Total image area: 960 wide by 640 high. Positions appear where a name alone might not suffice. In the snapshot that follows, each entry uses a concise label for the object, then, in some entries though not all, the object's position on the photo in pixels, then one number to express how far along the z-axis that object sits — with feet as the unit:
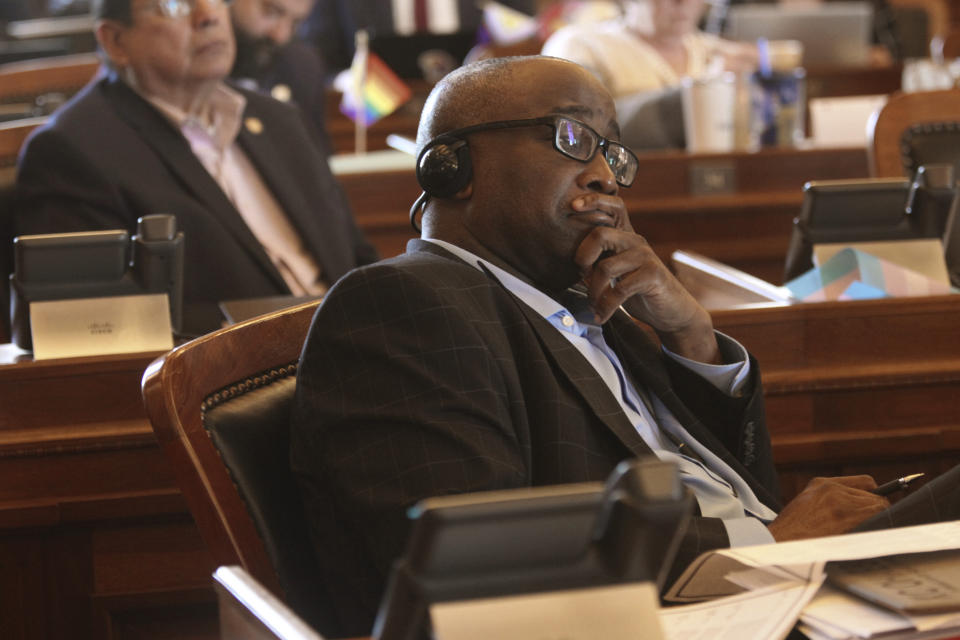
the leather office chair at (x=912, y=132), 26.09
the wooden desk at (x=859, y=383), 23.55
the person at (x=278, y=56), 35.07
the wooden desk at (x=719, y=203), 29.83
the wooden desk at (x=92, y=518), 22.91
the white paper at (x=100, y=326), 23.24
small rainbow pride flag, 34.41
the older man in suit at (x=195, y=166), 25.47
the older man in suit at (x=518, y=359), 21.33
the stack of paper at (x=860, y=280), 23.89
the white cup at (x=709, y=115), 29.90
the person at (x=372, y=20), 48.96
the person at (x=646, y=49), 36.20
